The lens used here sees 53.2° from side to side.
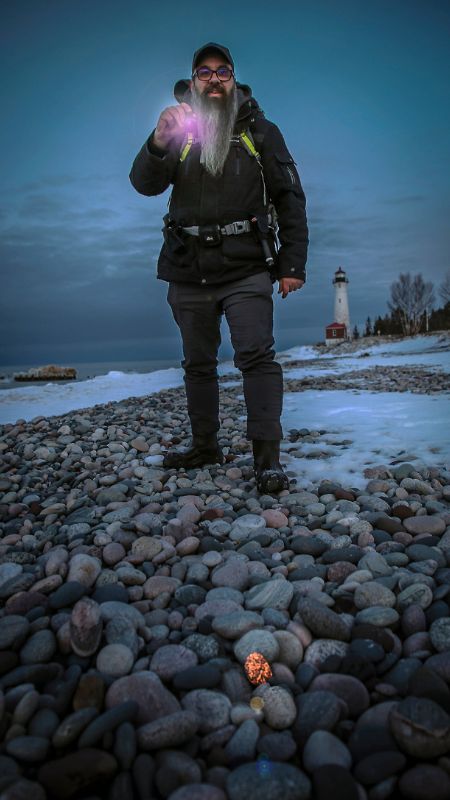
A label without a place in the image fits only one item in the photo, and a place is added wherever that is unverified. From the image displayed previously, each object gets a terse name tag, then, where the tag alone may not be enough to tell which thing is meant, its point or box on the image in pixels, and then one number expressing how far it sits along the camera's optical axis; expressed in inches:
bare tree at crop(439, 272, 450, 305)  1791.3
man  109.9
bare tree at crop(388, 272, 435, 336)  1817.2
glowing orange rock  46.0
